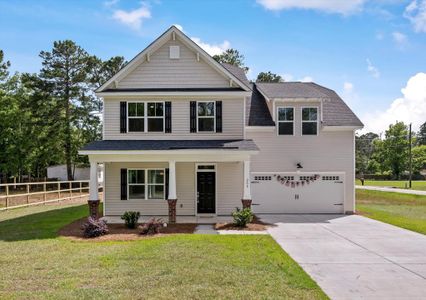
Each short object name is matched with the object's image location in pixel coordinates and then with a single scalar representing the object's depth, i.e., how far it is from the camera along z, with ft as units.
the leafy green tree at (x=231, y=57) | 145.79
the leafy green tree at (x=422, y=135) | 359.66
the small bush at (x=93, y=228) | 43.68
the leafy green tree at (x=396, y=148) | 229.04
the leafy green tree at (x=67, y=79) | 136.67
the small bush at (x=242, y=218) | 49.44
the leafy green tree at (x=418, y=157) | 246.68
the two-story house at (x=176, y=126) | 59.57
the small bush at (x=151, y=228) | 45.37
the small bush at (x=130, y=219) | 49.39
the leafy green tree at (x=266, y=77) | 153.28
